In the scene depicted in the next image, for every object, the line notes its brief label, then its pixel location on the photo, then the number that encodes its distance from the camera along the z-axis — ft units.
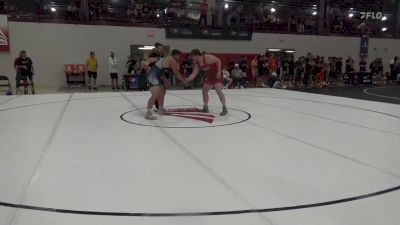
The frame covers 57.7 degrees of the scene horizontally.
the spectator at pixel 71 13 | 49.47
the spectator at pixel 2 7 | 45.99
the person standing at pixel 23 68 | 35.50
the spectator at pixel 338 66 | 59.67
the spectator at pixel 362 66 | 63.83
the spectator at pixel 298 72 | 53.01
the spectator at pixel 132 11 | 54.59
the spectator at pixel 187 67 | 49.30
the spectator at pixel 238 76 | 47.98
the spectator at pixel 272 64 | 50.55
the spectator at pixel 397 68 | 60.04
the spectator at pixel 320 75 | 53.49
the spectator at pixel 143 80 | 42.52
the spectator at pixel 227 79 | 45.16
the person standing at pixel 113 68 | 45.68
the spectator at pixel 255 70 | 51.21
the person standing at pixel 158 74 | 19.84
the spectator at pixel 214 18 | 57.77
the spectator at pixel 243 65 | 50.08
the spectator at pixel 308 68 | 52.49
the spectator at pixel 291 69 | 54.75
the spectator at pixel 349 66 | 59.52
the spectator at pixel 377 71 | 60.39
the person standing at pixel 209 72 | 21.08
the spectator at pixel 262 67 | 50.87
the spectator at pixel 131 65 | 47.14
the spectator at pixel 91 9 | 50.75
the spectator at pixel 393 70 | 62.90
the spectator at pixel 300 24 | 65.79
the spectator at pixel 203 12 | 57.11
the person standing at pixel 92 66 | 45.24
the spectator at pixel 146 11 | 55.06
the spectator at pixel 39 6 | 49.96
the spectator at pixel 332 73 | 56.90
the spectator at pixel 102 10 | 53.09
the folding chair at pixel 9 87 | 35.10
